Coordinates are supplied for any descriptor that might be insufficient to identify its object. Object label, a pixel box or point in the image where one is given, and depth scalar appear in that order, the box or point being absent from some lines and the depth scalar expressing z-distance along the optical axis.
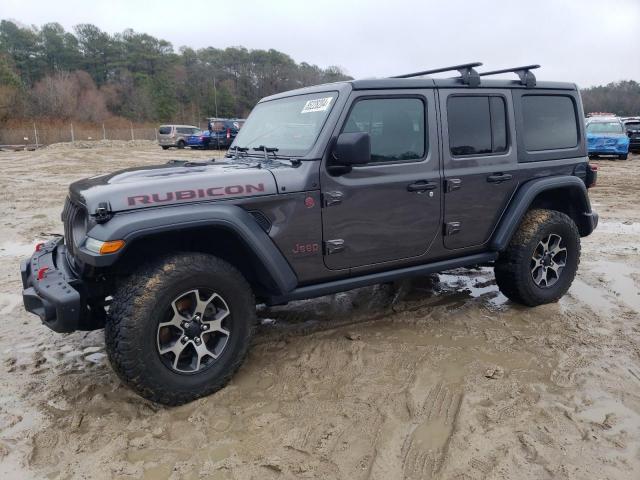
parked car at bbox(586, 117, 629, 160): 18.66
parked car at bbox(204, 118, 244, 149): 27.23
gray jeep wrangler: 2.96
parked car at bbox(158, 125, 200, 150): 30.00
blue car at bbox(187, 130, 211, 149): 28.59
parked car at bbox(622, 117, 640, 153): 21.27
